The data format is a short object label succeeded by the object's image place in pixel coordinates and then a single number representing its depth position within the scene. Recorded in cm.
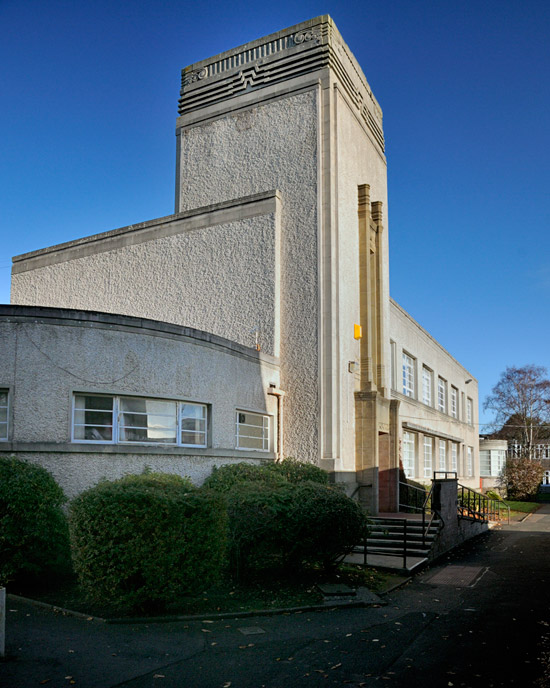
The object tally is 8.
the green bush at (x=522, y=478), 4500
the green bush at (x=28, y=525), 967
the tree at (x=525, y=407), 5834
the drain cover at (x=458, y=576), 1233
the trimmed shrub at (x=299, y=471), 1595
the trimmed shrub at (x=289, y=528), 1102
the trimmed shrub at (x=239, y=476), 1395
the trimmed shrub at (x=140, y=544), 857
